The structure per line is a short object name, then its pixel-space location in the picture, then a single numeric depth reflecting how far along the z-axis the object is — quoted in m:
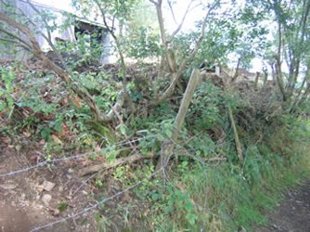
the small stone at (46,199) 1.78
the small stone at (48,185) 1.85
